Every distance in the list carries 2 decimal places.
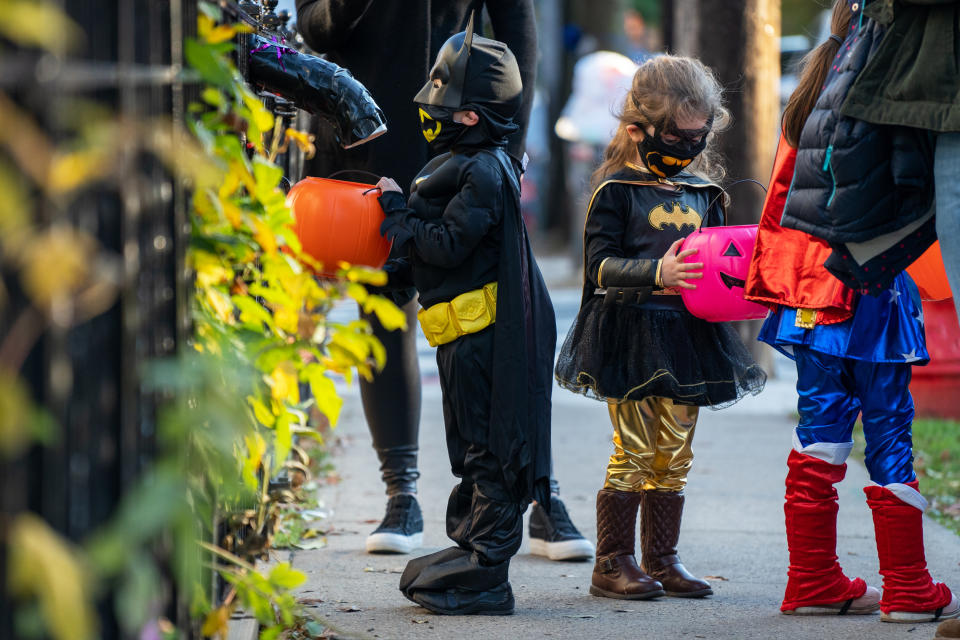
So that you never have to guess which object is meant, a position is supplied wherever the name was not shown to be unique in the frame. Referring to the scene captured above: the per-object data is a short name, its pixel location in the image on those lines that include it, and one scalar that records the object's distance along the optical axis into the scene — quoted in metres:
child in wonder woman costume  6.84
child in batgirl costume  7.54
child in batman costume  6.74
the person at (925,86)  6.06
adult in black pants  8.41
